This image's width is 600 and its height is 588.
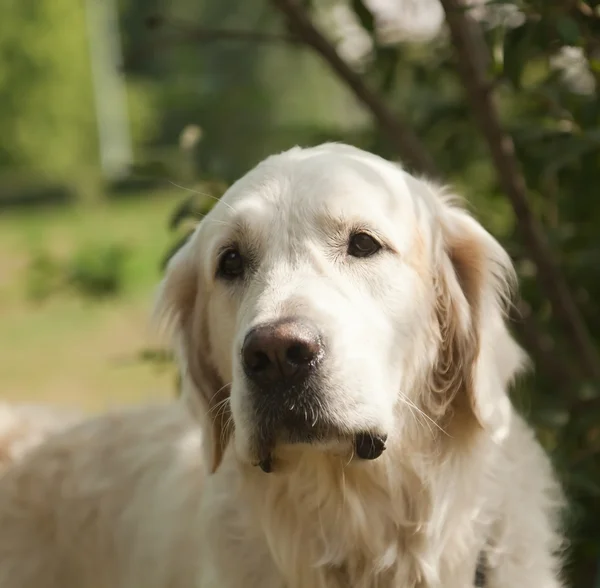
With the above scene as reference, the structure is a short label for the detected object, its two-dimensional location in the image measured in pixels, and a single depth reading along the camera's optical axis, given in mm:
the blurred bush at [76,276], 3963
